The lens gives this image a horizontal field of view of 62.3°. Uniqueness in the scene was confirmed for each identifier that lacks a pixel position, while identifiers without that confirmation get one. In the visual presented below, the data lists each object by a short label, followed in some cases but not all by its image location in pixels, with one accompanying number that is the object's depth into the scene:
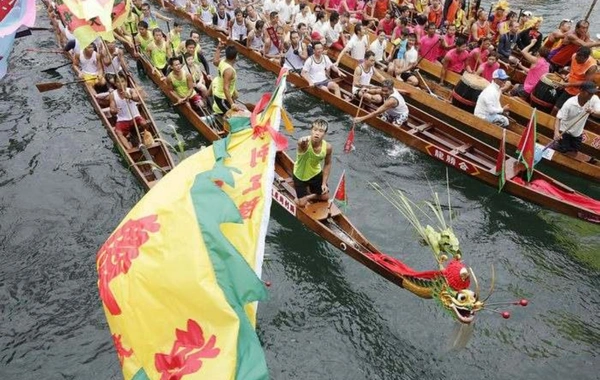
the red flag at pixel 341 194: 8.40
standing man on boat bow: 8.33
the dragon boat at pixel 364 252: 6.29
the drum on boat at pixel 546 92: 12.14
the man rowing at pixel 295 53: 15.25
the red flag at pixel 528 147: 9.45
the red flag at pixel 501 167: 10.09
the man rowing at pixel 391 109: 12.11
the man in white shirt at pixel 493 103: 11.58
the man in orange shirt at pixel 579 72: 11.28
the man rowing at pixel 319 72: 14.16
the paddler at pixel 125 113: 11.21
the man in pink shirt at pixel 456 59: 14.58
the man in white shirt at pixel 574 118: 10.20
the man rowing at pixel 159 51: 15.11
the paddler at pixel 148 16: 17.53
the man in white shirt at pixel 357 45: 15.79
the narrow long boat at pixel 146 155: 10.21
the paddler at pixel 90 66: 13.51
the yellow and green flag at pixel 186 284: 4.05
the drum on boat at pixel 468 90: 12.52
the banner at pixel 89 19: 9.16
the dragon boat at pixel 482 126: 10.87
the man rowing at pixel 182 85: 13.05
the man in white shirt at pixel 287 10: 19.69
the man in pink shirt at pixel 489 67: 13.23
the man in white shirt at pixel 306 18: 18.22
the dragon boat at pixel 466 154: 9.54
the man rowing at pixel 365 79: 13.25
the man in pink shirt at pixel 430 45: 15.52
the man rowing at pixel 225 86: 11.16
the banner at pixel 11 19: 7.34
